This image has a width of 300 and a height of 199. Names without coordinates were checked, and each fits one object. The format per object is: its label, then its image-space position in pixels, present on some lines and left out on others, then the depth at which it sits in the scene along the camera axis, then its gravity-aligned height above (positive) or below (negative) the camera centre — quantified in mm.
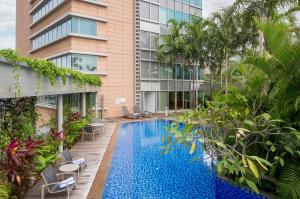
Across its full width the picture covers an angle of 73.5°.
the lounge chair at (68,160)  7464 -2230
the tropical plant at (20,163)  4929 -1575
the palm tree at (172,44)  21609 +6187
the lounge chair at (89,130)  12519 -1828
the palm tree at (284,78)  4210 +517
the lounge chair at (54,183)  5622 -2366
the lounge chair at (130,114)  20552 -1356
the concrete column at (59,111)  8939 -471
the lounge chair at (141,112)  21486 -1195
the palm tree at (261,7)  11045 +5669
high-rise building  18822 +5790
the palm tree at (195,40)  20987 +6415
